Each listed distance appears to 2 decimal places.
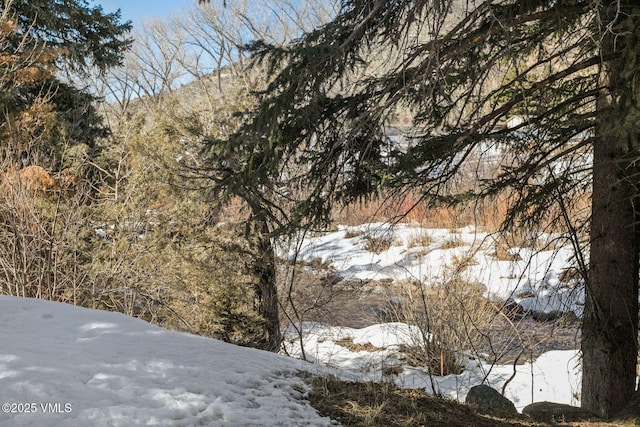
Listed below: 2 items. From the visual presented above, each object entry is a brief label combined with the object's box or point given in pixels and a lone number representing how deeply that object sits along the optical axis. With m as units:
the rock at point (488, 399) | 4.12
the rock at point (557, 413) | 3.90
